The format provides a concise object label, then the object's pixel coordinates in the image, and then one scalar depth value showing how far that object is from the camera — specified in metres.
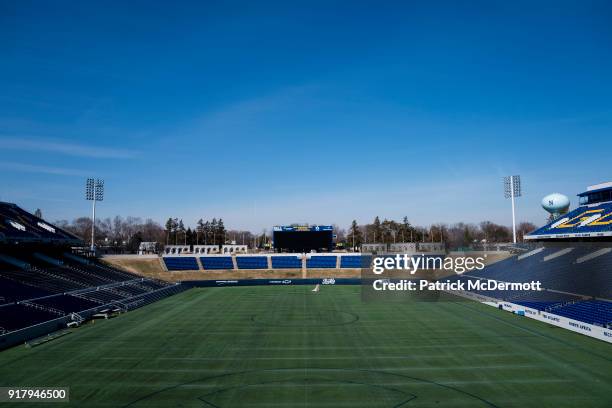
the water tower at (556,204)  66.06
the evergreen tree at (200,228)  125.98
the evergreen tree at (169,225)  124.12
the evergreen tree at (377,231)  131.51
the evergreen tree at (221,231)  124.65
